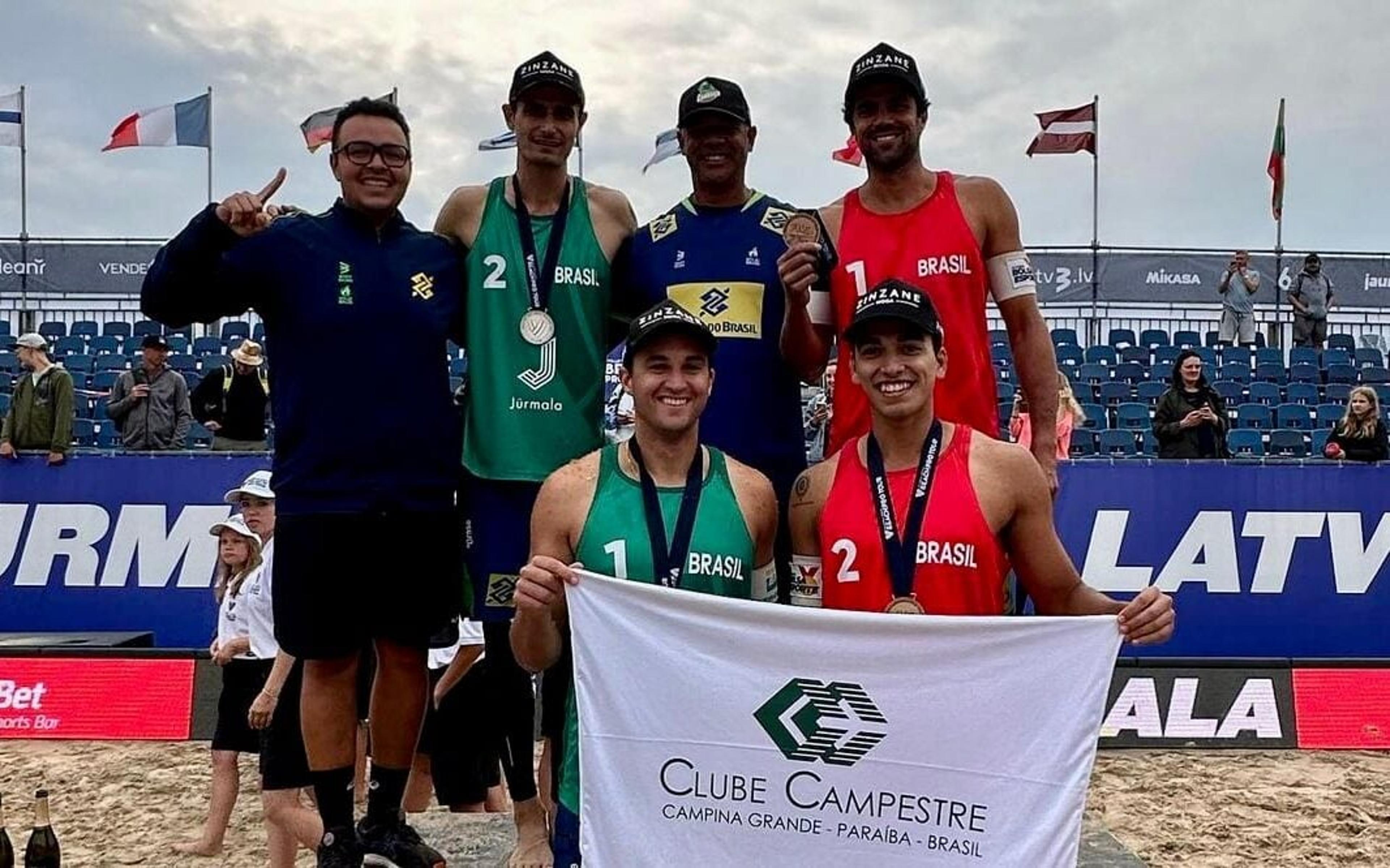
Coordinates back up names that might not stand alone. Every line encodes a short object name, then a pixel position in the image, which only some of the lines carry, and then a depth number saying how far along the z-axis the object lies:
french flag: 20.52
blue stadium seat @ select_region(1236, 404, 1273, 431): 13.80
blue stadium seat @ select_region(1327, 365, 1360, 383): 15.58
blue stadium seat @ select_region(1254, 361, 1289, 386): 15.78
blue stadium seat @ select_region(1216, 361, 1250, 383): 15.79
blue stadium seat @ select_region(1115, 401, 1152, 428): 13.34
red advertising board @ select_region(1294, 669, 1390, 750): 7.78
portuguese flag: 20.88
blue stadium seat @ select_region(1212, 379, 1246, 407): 14.63
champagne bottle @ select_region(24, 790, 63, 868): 4.00
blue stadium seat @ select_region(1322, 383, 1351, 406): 15.09
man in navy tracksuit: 3.50
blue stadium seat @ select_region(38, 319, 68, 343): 18.39
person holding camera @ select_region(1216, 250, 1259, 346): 16.77
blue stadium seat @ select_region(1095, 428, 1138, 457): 12.05
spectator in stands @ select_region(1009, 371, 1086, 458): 9.18
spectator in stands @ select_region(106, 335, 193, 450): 11.12
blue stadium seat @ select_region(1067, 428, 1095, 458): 11.91
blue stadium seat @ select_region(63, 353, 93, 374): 16.25
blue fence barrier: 8.78
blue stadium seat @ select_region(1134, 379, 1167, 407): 14.50
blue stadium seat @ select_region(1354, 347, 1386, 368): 16.47
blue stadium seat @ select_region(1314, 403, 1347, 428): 13.73
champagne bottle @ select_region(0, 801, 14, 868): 4.14
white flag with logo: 2.83
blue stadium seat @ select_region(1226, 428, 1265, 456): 12.24
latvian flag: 19.48
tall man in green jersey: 3.70
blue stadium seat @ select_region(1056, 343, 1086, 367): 16.30
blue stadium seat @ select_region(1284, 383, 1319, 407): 14.66
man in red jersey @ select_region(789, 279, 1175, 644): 2.96
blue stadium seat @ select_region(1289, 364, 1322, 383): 15.54
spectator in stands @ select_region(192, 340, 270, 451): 10.25
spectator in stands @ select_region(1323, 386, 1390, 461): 9.89
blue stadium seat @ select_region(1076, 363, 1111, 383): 15.41
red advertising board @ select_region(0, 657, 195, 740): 8.05
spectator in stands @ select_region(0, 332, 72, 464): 9.73
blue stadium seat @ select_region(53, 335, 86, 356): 17.75
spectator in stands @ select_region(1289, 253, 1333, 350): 16.22
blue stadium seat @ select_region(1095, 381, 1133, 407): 14.50
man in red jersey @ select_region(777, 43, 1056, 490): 3.54
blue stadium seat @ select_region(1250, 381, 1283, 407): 14.52
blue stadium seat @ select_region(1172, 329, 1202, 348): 17.47
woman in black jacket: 10.09
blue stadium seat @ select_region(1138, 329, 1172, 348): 17.41
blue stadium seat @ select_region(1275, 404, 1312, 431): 13.72
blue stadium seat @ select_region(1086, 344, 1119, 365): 16.20
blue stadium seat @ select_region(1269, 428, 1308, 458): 12.60
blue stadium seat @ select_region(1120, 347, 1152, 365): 16.22
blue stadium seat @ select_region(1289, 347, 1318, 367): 15.77
